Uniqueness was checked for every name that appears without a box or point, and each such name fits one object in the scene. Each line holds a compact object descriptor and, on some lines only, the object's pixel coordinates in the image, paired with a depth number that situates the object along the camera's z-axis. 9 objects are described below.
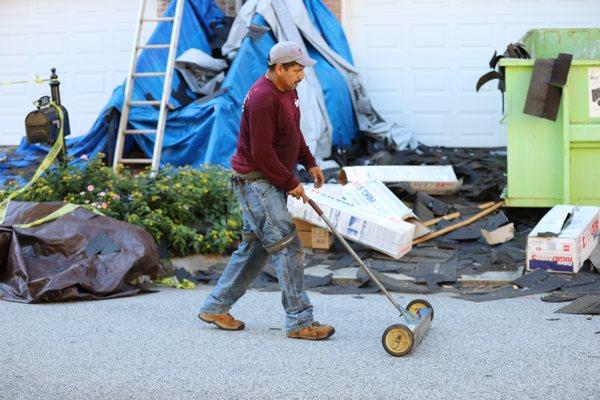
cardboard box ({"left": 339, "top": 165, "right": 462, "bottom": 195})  20.90
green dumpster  18.10
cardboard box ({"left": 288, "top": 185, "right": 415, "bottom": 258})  17.45
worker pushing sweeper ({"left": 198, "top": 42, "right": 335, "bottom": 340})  11.76
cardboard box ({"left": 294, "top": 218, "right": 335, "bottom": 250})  18.56
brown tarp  14.97
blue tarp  23.45
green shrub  17.54
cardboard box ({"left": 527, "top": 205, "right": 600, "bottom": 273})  15.62
